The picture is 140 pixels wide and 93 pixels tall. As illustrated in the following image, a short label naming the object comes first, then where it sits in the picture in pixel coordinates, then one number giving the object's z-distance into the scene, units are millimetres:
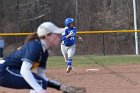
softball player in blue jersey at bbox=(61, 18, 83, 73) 25196
